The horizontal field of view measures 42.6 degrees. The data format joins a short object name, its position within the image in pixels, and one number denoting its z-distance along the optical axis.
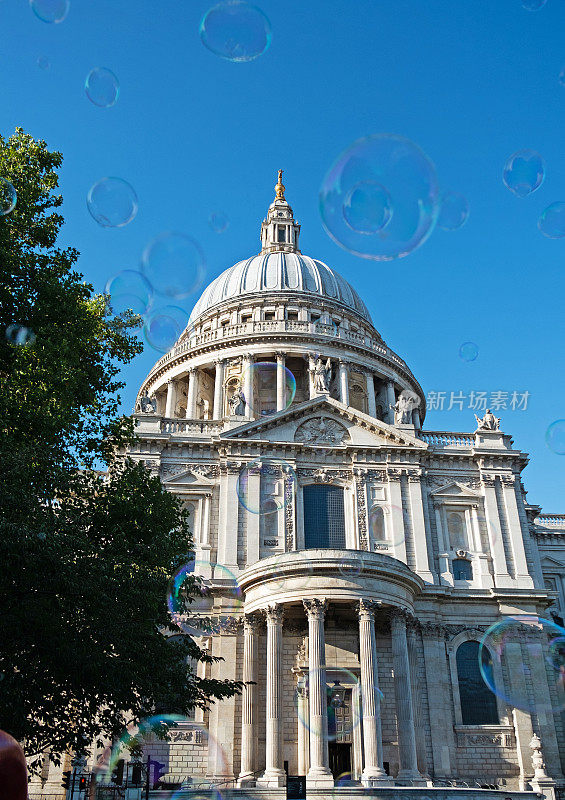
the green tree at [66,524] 16.05
